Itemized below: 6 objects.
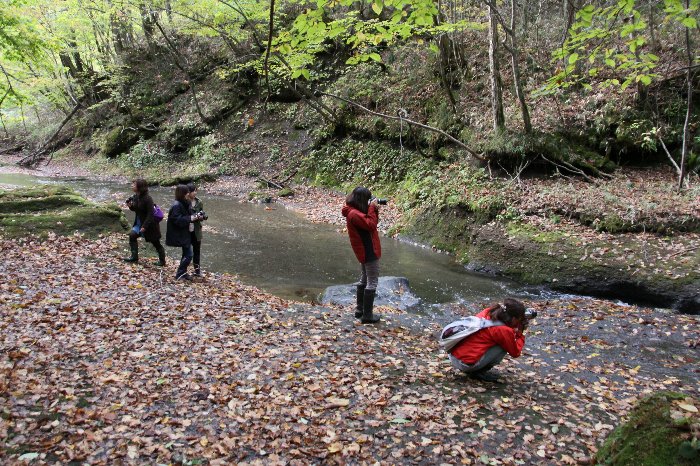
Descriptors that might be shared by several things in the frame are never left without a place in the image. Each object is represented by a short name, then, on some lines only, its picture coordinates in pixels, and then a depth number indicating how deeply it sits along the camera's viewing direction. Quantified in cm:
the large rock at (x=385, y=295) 942
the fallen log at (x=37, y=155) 3484
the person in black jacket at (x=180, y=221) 920
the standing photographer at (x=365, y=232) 714
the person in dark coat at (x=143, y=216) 959
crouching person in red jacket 533
